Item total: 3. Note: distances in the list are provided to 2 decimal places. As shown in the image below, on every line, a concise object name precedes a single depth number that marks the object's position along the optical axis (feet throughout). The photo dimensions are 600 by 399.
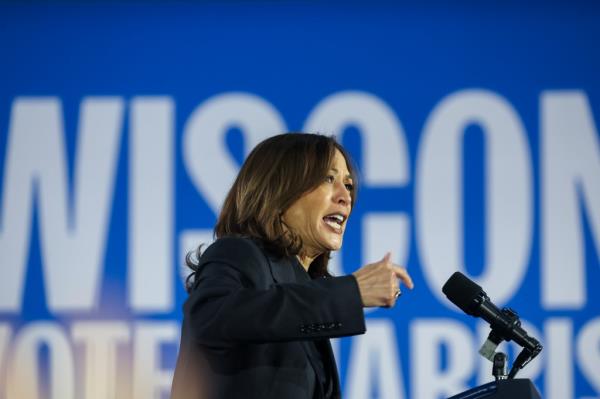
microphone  21.16
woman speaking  20.73
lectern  20.74
